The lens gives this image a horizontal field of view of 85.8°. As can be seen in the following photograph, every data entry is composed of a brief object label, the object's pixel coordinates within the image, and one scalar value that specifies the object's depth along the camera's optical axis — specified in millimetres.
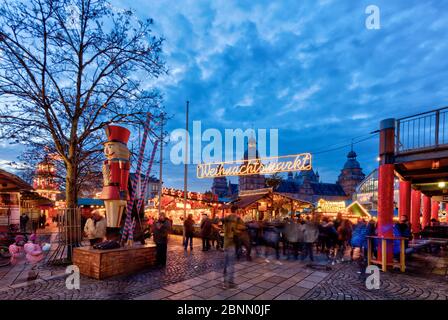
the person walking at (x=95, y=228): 8938
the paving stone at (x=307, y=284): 6168
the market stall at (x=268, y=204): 15438
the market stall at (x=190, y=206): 17597
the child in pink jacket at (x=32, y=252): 6934
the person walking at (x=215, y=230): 12684
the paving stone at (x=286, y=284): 6164
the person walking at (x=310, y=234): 9666
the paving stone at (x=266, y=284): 6124
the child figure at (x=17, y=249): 7956
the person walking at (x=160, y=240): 8211
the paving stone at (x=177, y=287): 5750
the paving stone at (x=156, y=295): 5205
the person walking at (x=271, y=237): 10445
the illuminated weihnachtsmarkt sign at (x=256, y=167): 13508
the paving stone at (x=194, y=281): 6251
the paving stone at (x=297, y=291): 5578
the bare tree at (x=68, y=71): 7914
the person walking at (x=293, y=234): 10227
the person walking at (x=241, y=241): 6607
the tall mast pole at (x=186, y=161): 14969
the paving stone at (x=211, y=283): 6164
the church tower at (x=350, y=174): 106894
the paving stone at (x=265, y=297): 5330
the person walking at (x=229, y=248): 6078
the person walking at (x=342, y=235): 10758
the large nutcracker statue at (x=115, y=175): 7445
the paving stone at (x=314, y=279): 6699
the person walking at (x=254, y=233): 11906
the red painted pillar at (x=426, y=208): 20078
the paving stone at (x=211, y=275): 6865
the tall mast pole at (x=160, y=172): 18006
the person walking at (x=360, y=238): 9308
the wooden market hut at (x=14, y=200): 12942
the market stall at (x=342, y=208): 18672
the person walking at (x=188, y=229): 12290
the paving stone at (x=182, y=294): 5258
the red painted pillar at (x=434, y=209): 24588
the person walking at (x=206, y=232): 11766
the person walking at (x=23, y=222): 17719
